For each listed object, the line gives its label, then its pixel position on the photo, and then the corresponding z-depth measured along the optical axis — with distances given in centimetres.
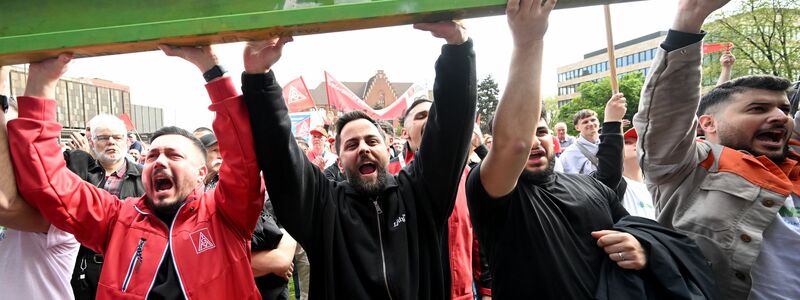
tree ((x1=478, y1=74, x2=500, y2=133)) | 6519
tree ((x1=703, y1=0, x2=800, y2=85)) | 2269
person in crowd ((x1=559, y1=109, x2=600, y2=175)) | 519
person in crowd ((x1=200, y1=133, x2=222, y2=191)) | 398
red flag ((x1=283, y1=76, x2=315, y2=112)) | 1241
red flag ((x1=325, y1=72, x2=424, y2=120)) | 1109
